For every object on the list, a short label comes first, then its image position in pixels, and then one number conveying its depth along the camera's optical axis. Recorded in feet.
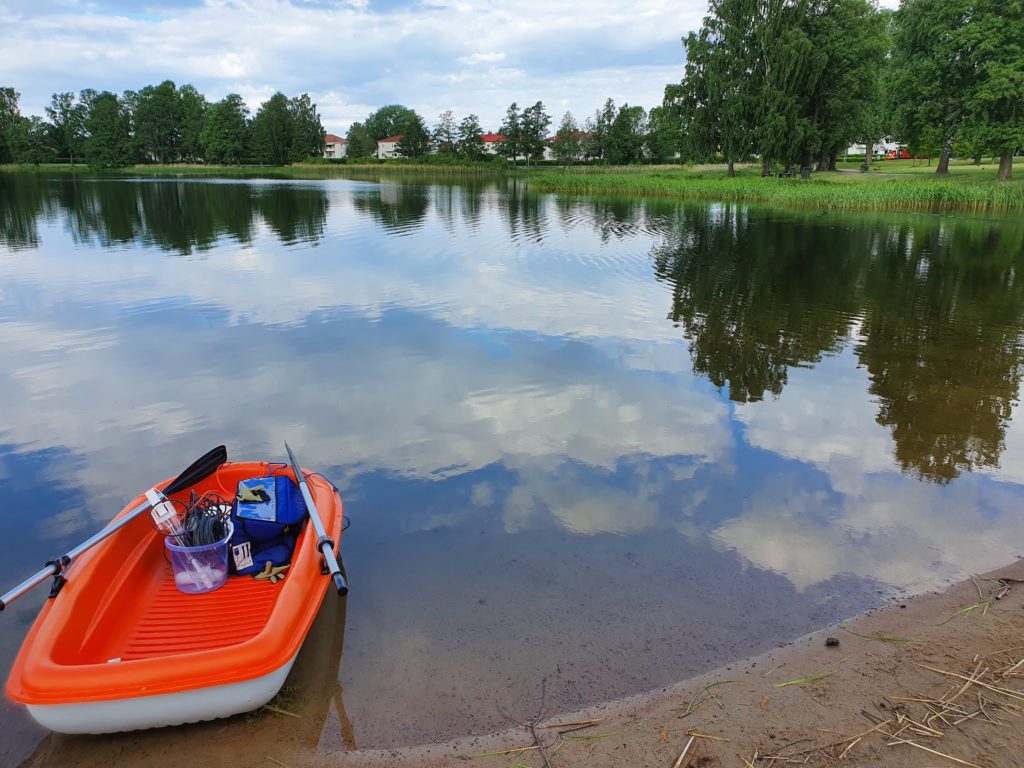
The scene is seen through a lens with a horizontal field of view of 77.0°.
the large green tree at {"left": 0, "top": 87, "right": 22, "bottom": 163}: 305.53
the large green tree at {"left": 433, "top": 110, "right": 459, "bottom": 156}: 374.63
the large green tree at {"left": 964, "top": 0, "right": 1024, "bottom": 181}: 115.55
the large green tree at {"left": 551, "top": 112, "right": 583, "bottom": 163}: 323.16
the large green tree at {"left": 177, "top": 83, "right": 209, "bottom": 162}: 339.36
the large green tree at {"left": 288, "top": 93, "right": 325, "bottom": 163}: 352.08
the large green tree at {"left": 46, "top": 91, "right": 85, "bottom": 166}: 336.29
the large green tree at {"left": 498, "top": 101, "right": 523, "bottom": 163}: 338.13
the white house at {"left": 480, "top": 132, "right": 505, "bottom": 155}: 364.42
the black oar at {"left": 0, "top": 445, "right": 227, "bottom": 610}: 12.91
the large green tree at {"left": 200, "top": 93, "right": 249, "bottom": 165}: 330.54
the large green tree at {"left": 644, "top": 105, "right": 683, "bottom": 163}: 177.68
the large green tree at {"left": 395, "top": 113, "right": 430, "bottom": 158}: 372.17
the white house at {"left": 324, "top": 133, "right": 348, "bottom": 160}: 464.24
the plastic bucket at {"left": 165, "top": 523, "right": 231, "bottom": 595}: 14.97
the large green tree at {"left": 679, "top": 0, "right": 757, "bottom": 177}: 151.33
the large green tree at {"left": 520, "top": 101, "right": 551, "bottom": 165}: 337.72
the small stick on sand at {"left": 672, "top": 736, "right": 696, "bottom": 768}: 11.13
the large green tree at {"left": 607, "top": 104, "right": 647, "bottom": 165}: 296.10
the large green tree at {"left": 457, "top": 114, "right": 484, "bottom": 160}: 349.82
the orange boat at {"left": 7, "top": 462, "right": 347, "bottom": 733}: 10.96
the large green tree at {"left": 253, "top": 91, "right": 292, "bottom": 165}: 341.21
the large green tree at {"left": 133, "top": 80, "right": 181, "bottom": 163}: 329.31
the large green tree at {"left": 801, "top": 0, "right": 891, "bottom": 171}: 143.43
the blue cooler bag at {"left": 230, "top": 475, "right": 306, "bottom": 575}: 15.66
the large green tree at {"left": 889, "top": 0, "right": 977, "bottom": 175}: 125.49
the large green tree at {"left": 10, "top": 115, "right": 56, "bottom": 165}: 306.76
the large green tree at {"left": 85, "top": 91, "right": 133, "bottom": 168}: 321.32
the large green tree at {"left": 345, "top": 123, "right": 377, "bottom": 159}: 384.06
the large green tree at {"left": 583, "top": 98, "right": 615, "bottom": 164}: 307.99
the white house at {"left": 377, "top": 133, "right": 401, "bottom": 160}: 420.77
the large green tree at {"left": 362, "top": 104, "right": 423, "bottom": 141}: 467.11
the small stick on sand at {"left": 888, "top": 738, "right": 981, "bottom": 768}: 10.57
